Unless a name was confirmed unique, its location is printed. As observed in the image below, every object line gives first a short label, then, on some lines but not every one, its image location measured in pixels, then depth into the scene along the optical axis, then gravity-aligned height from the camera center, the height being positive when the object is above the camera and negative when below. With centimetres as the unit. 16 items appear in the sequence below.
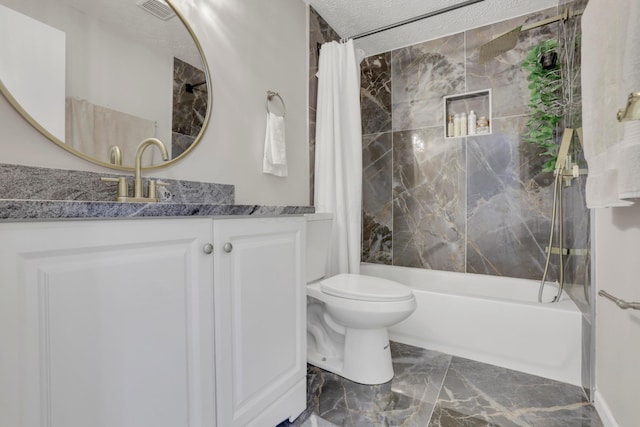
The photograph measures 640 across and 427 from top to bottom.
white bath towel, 74 +34
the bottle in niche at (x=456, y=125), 250 +70
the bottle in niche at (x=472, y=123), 245 +71
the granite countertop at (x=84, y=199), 56 +4
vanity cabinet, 55 -27
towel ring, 184 +71
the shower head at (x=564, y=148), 170 +35
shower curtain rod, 198 +133
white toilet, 143 -54
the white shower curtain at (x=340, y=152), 217 +42
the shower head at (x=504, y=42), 181 +107
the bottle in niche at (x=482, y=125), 242 +68
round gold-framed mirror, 95 +51
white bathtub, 155 -70
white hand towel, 181 +39
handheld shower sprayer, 172 +10
